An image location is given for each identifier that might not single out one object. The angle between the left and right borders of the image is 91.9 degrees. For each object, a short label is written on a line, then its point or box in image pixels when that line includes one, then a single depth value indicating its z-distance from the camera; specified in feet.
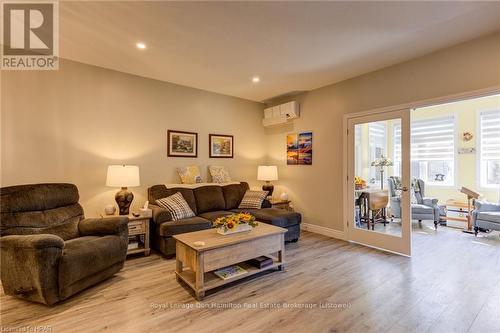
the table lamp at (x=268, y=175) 16.31
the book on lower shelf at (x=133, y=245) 11.05
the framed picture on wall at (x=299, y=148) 15.46
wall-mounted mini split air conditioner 15.88
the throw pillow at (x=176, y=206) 11.71
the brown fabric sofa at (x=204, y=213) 10.84
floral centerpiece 8.74
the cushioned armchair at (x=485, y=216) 13.33
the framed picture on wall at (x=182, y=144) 14.14
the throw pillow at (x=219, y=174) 15.42
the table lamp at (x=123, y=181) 10.87
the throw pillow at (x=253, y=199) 14.44
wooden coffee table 7.57
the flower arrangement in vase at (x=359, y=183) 12.95
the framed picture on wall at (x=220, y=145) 15.79
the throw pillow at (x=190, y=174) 14.26
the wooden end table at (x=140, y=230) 10.87
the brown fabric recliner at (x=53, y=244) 6.90
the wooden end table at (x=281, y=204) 15.38
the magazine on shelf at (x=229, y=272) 8.21
